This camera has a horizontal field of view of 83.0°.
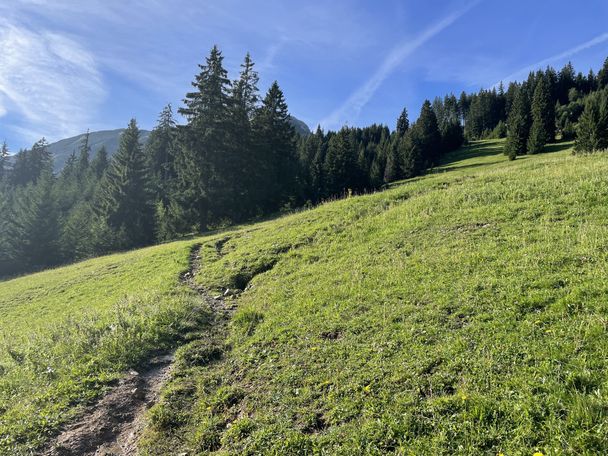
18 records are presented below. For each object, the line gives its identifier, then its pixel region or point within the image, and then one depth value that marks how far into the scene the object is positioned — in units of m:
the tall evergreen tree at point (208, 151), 41.19
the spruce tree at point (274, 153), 45.03
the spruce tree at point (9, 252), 49.56
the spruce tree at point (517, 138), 54.88
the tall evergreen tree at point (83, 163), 79.05
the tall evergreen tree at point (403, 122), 109.82
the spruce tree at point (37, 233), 49.31
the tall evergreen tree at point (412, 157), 66.25
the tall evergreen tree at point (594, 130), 39.47
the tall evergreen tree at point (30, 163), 87.43
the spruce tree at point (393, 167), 68.94
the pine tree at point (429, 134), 75.50
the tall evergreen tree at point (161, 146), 65.50
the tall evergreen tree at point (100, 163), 77.88
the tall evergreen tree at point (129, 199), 44.16
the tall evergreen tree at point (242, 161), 42.72
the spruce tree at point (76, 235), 46.47
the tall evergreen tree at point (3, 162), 89.19
